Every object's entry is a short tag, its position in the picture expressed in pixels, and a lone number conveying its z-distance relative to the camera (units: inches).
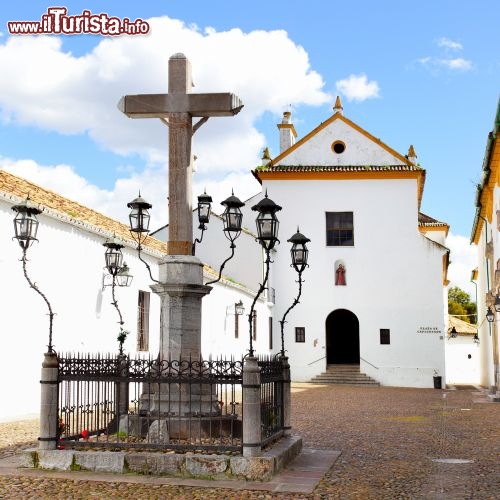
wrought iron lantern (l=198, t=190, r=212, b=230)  432.9
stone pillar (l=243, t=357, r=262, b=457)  296.0
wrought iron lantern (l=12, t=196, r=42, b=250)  358.6
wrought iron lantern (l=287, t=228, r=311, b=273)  452.4
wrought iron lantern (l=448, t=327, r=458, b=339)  1504.9
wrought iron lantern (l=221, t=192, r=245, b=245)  379.6
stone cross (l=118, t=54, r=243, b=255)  358.0
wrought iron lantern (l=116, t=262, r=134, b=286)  633.0
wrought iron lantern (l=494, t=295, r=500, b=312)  673.8
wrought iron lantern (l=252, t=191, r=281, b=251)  357.1
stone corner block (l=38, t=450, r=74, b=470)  306.2
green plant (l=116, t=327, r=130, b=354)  418.8
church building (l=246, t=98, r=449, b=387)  1139.9
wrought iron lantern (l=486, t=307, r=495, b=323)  922.7
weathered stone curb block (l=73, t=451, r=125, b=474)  301.4
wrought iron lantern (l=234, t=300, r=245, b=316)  1009.5
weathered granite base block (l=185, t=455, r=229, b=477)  292.0
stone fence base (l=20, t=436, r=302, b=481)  291.0
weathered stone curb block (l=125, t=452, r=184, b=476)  296.5
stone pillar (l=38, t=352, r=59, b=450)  311.7
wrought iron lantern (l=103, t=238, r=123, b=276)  503.5
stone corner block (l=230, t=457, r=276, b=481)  289.0
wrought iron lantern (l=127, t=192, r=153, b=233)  377.1
